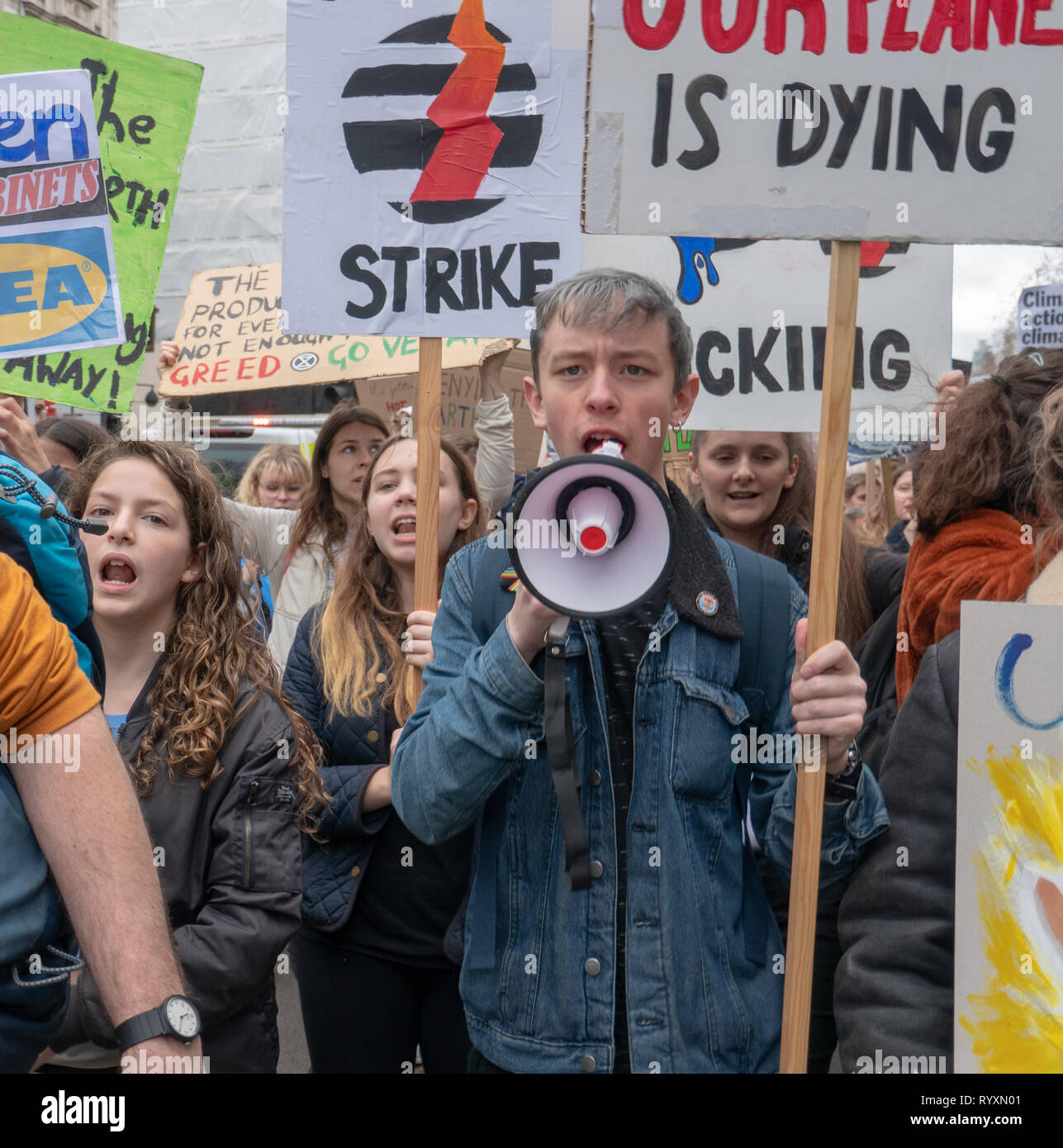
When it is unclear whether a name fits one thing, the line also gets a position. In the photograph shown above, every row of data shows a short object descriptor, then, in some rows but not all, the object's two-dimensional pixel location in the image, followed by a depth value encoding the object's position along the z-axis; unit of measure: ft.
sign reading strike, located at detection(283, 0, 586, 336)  8.77
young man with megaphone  5.71
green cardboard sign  11.91
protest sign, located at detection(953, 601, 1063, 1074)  4.77
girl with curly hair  7.56
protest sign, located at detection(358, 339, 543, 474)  20.15
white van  38.29
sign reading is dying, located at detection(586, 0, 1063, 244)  6.60
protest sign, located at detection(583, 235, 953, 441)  11.53
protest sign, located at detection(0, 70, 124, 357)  11.46
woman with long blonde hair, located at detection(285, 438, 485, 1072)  9.14
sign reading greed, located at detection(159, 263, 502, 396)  18.62
